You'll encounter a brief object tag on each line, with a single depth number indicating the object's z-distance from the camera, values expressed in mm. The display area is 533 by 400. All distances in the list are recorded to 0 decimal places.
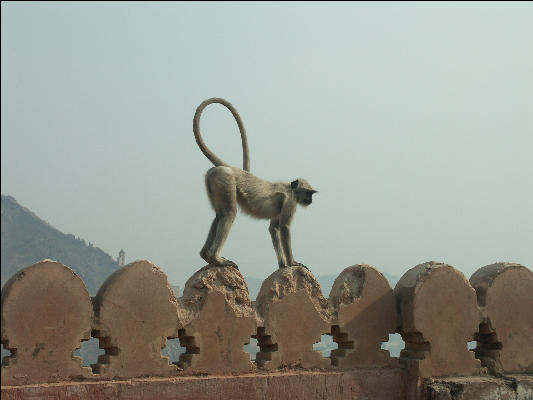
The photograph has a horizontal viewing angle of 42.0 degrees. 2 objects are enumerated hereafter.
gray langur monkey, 6504
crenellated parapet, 5629
